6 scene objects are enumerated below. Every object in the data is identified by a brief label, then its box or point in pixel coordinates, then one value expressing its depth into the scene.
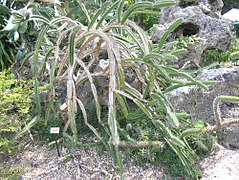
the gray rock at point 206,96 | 2.51
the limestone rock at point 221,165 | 2.04
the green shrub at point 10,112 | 2.15
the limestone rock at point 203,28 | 3.20
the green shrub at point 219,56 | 3.27
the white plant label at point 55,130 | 2.13
